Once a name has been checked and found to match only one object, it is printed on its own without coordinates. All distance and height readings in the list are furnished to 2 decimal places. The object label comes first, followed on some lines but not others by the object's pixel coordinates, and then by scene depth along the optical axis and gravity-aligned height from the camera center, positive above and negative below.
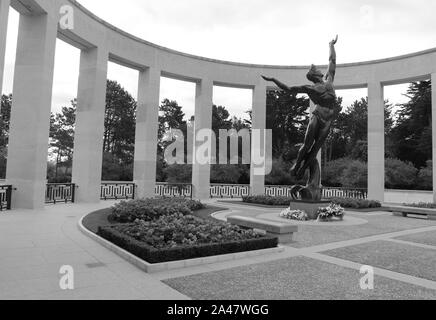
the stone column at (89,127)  19.30 +2.65
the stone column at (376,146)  23.81 +2.58
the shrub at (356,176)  29.86 +0.55
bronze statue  14.55 +2.43
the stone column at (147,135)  22.41 +2.68
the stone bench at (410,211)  16.00 -1.32
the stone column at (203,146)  24.75 +2.28
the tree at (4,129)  40.31 +5.45
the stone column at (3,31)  10.28 +4.32
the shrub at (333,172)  37.75 +1.07
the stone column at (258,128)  25.88 +3.84
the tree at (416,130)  40.66 +6.89
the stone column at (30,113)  15.14 +2.63
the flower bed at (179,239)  6.87 -1.44
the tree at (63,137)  44.84 +4.68
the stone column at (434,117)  21.86 +4.38
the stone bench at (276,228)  9.45 -1.38
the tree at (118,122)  50.22 +7.78
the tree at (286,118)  50.12 +9.17
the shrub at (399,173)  30.11 +0.94
